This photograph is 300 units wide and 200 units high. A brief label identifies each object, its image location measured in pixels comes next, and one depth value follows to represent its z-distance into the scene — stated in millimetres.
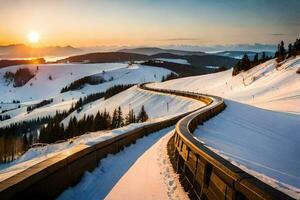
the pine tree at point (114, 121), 102831
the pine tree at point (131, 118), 96719
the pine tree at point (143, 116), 92844
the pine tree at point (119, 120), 105469
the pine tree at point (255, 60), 128825
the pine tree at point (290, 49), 109562
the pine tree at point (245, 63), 127062
